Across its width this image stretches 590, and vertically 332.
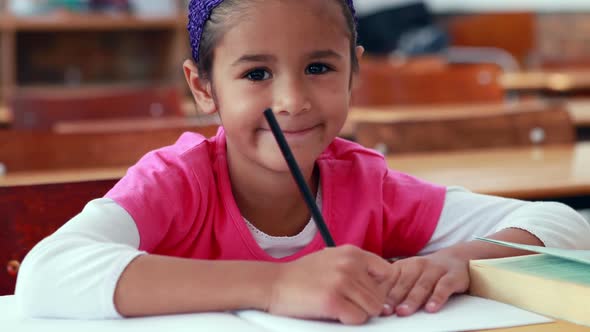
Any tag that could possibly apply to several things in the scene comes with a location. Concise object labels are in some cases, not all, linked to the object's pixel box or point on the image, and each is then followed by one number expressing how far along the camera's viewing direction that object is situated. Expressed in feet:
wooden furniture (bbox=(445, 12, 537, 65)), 25.99
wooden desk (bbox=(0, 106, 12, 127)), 11.52
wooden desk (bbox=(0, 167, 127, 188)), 6.91
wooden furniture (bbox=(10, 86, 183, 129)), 10.61
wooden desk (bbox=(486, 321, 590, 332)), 3.06
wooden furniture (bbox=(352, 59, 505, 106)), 13.42
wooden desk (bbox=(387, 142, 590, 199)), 6.34
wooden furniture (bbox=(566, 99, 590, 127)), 10.83
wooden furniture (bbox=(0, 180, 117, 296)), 4.79
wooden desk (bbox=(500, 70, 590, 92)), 17.57
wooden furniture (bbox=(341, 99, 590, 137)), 11.39
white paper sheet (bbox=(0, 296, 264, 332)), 3.10
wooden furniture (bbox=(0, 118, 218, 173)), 7.42
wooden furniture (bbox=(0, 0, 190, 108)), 19.24
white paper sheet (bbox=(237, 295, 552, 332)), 3.08
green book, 3.14
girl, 3.30
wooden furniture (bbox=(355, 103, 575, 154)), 8.44
